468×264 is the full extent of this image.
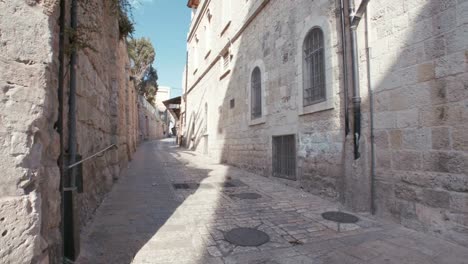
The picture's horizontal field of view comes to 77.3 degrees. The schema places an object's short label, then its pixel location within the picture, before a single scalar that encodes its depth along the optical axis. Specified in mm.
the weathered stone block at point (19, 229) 1620
